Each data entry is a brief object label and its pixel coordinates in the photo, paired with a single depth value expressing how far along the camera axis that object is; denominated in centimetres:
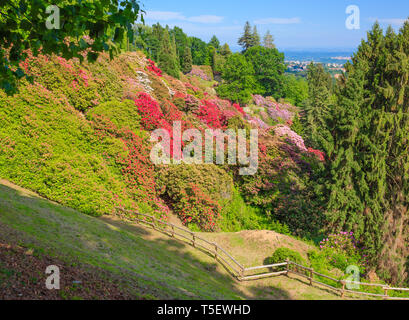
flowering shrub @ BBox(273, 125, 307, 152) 3008
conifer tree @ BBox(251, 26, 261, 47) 8812
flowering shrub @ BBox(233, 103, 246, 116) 4797
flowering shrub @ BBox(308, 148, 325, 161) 2794
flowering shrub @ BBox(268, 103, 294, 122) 6166
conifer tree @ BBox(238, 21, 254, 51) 8797
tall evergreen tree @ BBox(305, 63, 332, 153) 4441
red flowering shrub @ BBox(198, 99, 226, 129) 3162
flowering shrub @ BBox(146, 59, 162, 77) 3856
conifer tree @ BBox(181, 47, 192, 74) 8031
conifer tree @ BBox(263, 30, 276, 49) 9925
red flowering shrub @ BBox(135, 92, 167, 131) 2373
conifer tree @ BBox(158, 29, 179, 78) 5634
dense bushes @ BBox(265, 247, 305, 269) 1644
